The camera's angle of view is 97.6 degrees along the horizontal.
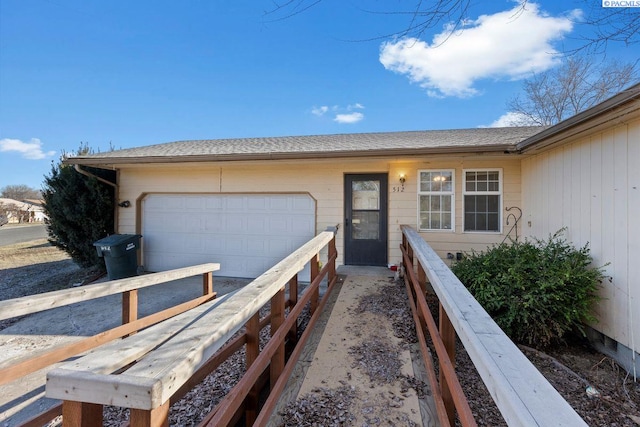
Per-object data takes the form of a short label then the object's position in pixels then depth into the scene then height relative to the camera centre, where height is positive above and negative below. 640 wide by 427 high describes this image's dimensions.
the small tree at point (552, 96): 8.62 +4.77
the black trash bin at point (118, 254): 6.02 -0.89
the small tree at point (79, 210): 6.61 +0.07
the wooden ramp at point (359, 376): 1.75 -1.23
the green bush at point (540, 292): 3.30 -0.96
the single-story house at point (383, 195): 3.50 +0.37
